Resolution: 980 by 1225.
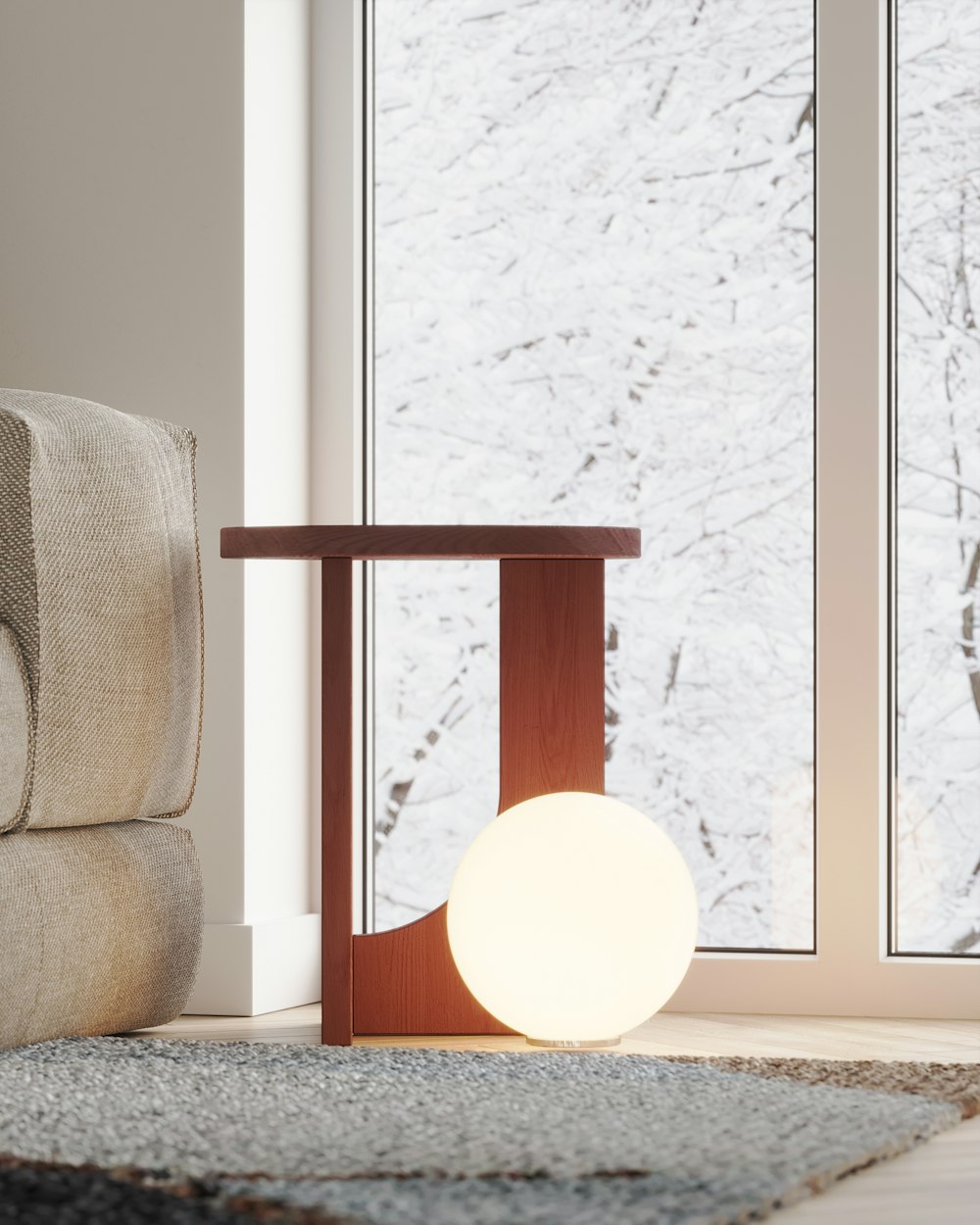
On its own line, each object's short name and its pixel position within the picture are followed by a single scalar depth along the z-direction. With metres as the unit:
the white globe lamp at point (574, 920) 3.19
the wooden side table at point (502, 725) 3.31
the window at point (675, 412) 3.62
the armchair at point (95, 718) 3.20
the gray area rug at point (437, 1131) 2.70
